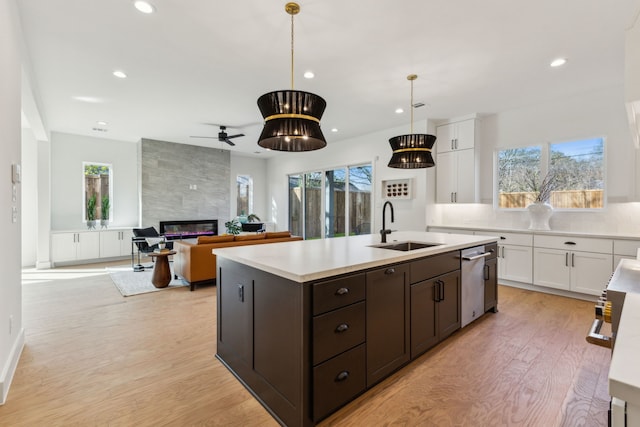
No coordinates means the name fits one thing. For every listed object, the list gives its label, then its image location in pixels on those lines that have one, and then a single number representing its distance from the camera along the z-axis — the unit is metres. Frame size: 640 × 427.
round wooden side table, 4.62
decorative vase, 4.43
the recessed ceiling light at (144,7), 2.38
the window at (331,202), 6.85
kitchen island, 1.67
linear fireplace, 7.46
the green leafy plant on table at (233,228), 6.93
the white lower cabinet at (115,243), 6.70
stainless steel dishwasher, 2.97
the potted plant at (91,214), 6.83
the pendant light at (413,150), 3.11
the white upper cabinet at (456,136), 5.17
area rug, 4.47
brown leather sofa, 4.48
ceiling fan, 5.91
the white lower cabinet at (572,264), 3.79
